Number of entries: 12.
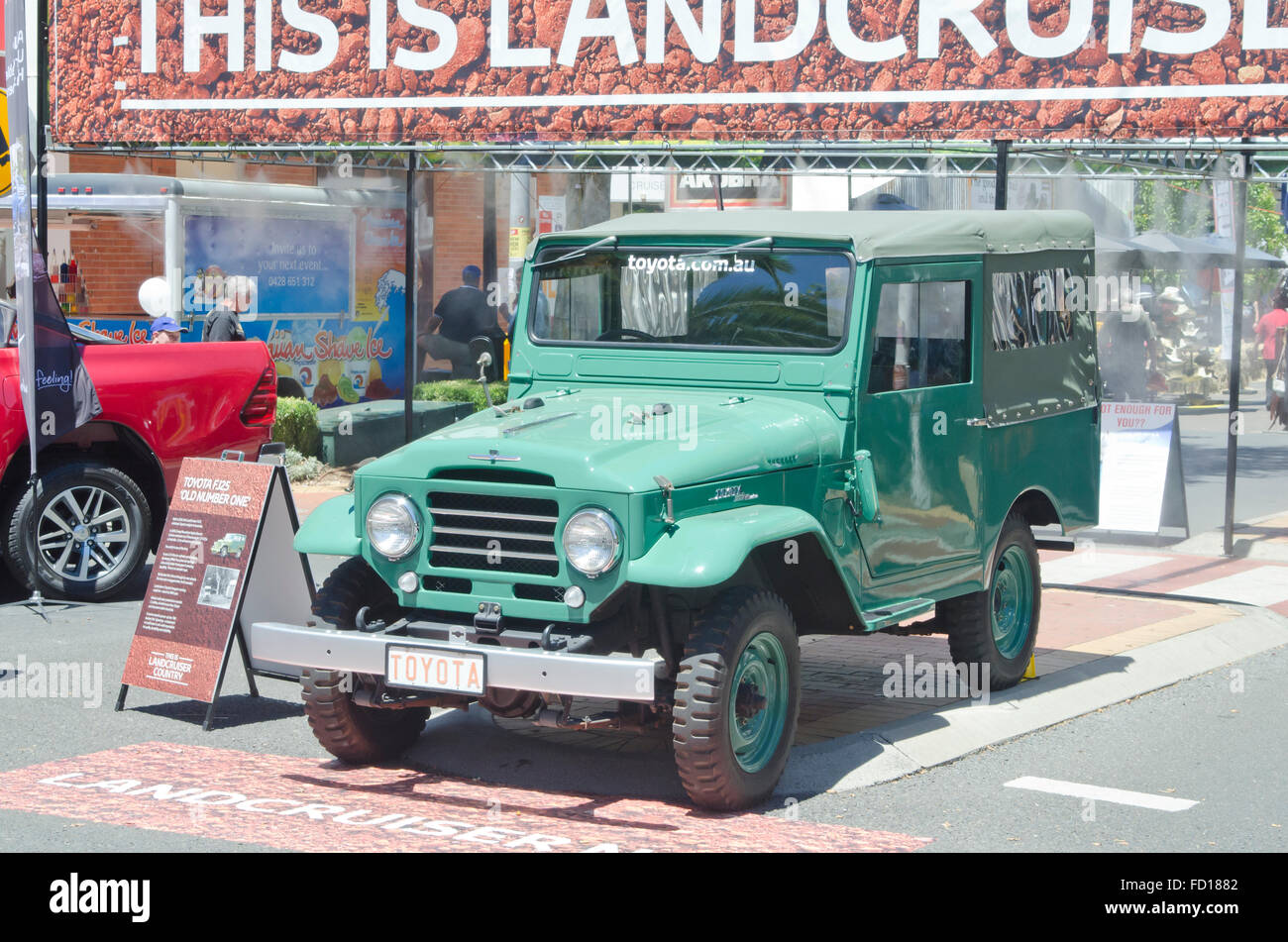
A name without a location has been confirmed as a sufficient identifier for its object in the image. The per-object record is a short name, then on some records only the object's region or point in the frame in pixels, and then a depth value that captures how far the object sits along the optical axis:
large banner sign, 11.15
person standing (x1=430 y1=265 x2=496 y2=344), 21.64
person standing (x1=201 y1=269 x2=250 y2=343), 17.75
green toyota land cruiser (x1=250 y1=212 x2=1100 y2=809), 5.98
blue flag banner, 9.77
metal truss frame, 11.98
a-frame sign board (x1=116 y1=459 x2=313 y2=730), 7.38
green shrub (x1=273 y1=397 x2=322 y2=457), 16.91
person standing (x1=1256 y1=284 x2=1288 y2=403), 25.80
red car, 10.15
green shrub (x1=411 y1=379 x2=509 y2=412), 18.61
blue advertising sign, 17.56
